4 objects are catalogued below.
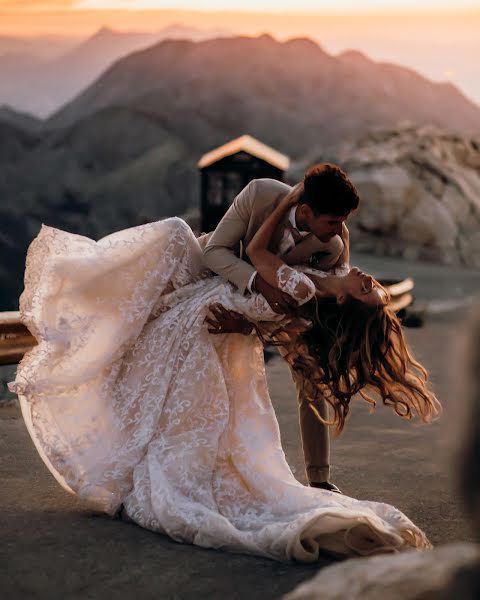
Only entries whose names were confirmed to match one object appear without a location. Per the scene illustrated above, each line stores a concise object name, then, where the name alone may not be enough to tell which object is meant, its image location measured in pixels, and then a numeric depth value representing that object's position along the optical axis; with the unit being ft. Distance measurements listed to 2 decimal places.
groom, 14.08
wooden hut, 51.24
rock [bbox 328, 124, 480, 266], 57.88
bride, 14.24
